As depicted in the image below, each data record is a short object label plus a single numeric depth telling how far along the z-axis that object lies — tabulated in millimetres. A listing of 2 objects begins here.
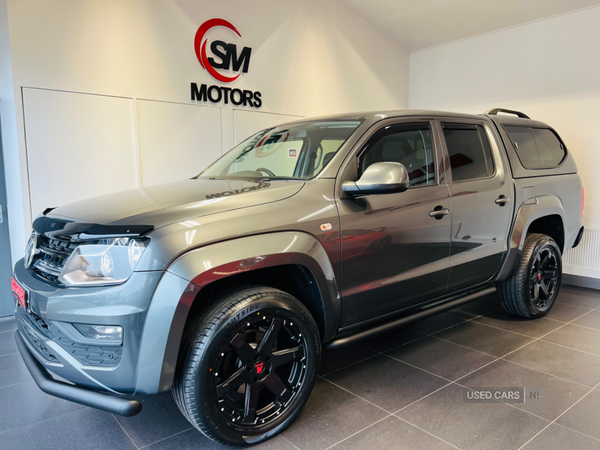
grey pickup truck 1731
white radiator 4977
